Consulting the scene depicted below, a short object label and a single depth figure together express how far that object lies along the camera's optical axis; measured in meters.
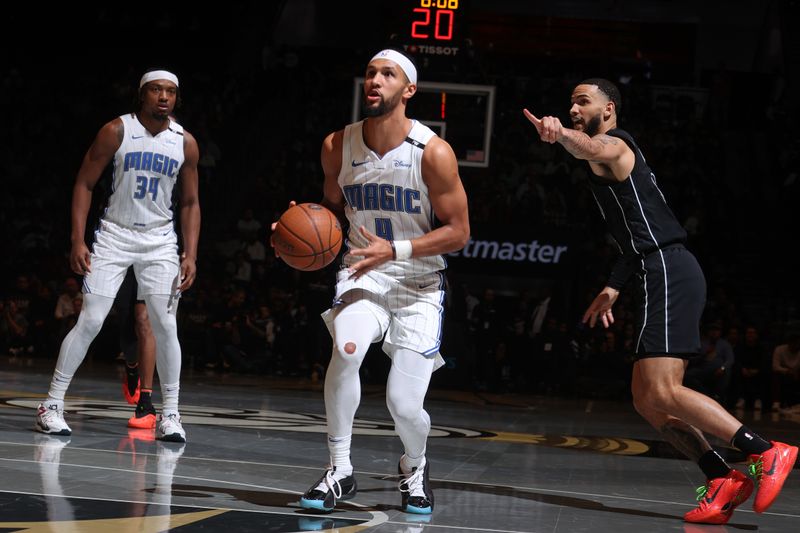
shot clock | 12.02
